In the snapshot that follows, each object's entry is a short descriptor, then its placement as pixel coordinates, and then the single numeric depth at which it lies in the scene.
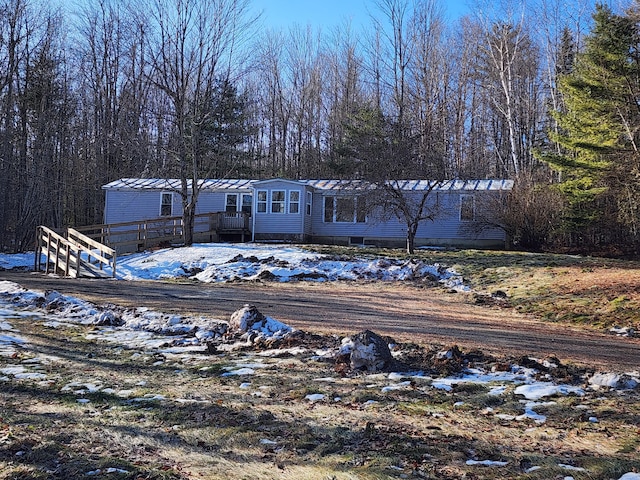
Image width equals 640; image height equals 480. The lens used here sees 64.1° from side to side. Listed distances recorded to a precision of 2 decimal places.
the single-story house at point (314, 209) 23.41
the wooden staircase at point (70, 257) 16.27
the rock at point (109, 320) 8.46
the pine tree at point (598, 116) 15.49
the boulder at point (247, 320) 7.40
